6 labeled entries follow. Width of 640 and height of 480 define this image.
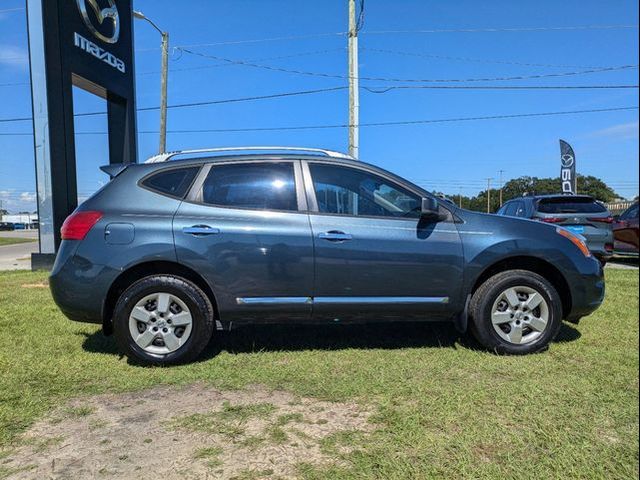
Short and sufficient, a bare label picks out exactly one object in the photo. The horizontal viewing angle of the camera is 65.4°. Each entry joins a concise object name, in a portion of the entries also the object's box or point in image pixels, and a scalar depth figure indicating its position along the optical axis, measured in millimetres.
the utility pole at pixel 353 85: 14914
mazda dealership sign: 10242
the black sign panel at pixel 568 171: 23547
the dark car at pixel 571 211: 9062
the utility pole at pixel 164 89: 19312
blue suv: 4117
